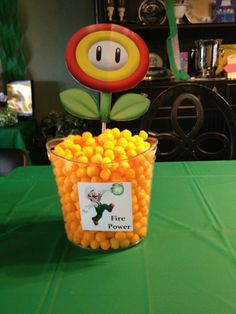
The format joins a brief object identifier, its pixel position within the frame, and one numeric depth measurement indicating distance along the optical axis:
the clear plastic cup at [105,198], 0.53
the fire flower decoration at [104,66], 0.59
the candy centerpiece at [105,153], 0.53
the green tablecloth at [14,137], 2.22
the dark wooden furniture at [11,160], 1.13
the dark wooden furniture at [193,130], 1.15
